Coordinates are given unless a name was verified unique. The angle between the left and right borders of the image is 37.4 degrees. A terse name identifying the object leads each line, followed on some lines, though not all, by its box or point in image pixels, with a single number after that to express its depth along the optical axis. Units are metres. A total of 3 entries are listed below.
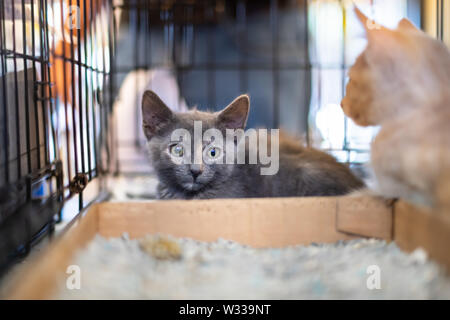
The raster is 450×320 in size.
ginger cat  0.41
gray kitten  0.51
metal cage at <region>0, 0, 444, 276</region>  0.45
